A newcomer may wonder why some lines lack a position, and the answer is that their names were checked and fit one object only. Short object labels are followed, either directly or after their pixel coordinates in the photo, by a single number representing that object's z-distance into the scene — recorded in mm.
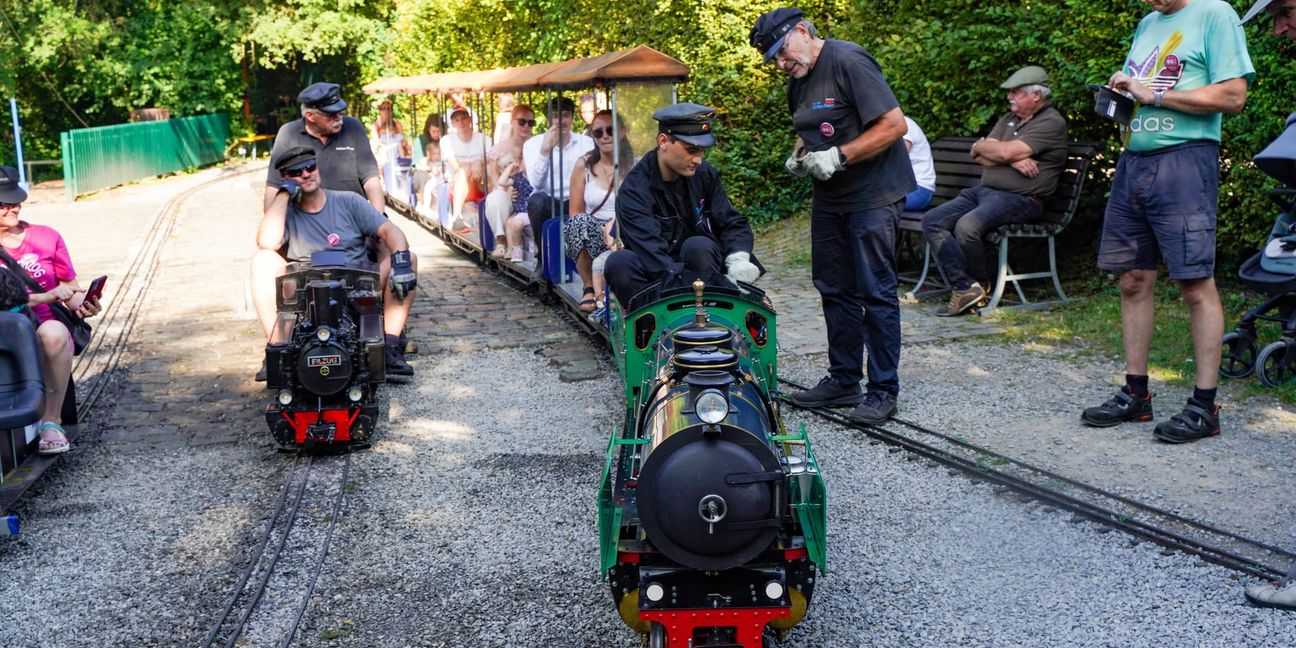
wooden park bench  8664
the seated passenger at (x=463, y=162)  13500
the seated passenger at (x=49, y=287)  6012
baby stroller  6238
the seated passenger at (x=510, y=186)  11484
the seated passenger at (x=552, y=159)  9961
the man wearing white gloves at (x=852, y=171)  6004
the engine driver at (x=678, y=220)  5848
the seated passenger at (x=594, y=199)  8719
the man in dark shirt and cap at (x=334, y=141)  8359
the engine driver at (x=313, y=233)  7203
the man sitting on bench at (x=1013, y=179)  8617
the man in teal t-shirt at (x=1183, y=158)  5344
